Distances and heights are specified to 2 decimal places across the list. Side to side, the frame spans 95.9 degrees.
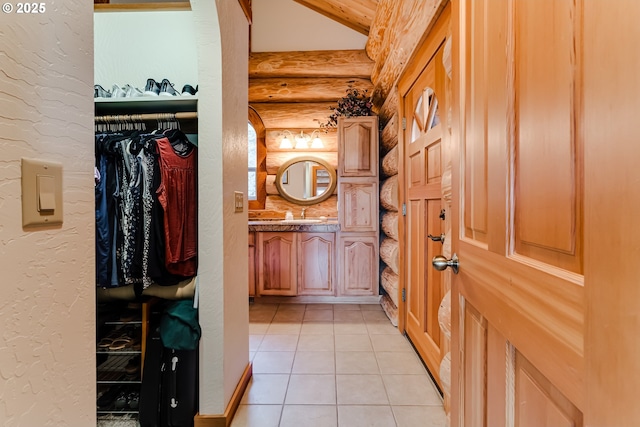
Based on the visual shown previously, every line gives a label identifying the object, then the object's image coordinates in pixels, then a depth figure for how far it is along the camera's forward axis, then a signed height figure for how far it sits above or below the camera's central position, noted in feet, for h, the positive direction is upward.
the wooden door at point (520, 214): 1.48 -0.03
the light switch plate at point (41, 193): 1.61 +0.11
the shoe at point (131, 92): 5.12 +2.16
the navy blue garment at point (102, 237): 4.48 -0.40
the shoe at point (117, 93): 5.18 +2.15
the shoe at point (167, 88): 5.37 +2.31
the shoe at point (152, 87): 5.46 +2.37
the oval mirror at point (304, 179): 12.51 +1.36
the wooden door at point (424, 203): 5.92 +0.16
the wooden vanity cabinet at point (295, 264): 10.66 -1.98
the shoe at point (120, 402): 5.16 -3.43
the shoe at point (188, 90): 5.32 +2.24
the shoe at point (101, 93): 5.53 +2.31
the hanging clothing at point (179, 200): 4.62 +0.18
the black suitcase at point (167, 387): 4.76 -2.93
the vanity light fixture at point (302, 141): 12.48 +3.01
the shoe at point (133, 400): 5.17 -3.41
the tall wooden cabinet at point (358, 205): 10.32 +0.19
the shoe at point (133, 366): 5.35 -2.89
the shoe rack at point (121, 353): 5.12 -2.51
